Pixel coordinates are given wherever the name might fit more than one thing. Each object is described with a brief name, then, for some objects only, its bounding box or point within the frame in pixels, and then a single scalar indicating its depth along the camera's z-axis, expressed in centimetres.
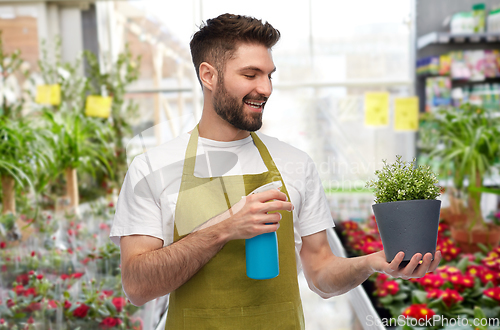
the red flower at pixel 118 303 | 145
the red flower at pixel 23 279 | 154
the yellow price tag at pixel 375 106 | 313
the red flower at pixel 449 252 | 220
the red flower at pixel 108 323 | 138
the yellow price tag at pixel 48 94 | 311
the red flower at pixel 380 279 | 194
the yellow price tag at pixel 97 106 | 288
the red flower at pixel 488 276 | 183
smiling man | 84
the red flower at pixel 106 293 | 150
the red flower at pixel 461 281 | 183
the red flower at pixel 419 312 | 162
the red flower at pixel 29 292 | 144
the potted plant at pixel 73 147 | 212
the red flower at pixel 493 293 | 169
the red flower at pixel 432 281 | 186
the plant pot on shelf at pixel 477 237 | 226
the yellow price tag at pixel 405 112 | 305
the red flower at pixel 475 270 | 191
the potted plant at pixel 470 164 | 219
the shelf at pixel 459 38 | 320
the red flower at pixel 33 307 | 137
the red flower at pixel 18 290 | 145
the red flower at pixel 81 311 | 138
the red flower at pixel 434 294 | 176
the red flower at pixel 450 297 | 171
